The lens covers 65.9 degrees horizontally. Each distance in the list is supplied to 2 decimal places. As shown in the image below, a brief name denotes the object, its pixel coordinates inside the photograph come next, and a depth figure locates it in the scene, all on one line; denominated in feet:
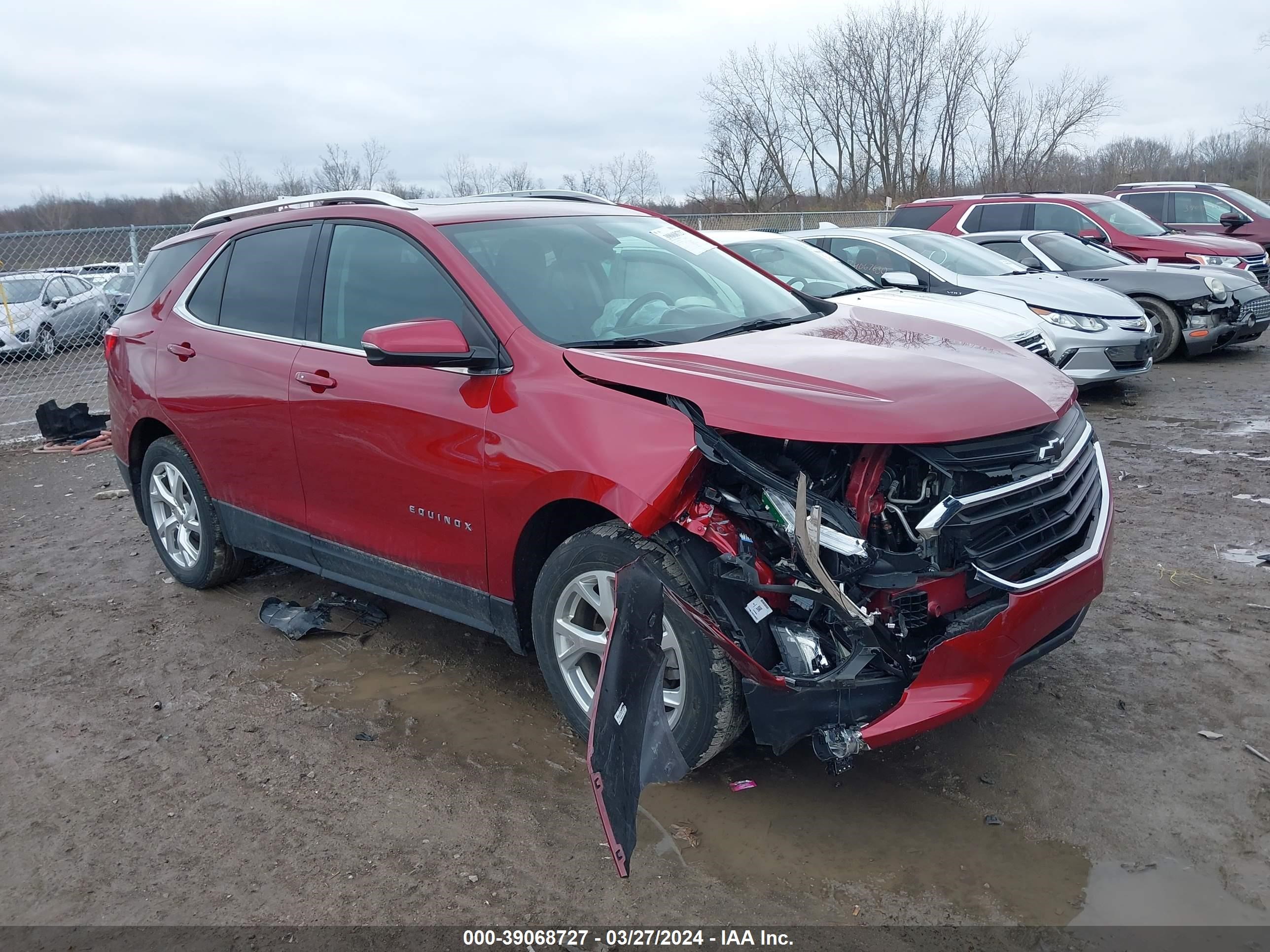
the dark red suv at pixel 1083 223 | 41.57
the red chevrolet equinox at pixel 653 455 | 9.36
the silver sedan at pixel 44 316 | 47.16
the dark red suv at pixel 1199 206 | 54.44
